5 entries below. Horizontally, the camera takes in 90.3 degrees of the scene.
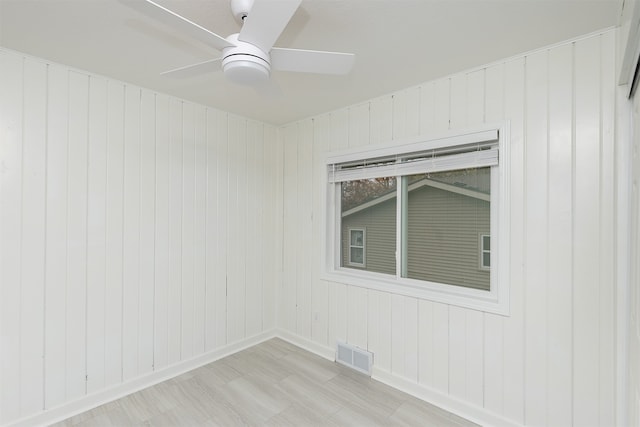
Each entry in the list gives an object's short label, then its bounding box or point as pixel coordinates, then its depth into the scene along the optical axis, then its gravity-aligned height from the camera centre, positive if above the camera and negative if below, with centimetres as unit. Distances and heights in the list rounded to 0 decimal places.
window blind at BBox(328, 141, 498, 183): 230 +43
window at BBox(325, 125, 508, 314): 229 -3
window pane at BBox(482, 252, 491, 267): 235 -33
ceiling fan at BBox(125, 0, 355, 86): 120 +75
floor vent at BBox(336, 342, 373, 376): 286 -133
